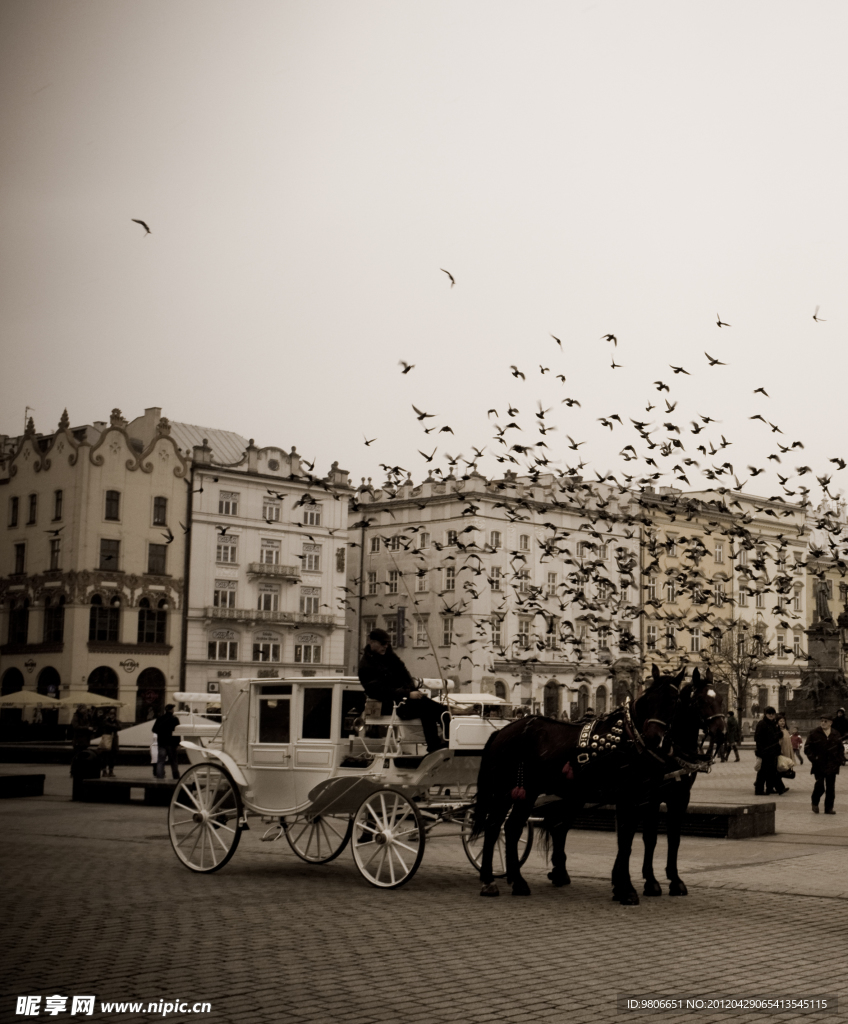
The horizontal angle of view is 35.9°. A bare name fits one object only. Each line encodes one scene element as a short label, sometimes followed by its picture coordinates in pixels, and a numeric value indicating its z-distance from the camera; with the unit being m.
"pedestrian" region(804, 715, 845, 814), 22.67
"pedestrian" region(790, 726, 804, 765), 40.59
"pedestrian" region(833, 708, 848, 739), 31.14
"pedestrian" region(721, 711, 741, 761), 41.51
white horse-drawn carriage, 12.69
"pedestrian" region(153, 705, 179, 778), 29.61
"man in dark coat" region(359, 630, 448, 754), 12.92
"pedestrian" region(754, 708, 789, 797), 26.91
